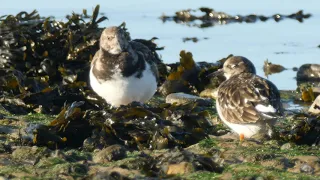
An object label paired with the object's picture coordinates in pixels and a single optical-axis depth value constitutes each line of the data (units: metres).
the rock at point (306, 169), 8.63
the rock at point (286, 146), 9.96
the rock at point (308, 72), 17.69
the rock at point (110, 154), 9.23
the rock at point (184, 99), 13.80
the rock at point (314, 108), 13.37
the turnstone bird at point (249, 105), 10.20
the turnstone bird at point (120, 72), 11.99
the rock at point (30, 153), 9.26
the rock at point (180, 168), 8.46
